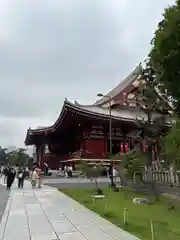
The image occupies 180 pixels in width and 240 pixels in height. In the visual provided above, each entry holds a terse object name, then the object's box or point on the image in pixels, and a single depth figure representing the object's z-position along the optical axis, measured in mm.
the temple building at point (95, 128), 22340
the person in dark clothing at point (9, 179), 13793
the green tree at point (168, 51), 7432
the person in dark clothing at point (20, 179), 14453
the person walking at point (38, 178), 14172
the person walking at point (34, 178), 14292
